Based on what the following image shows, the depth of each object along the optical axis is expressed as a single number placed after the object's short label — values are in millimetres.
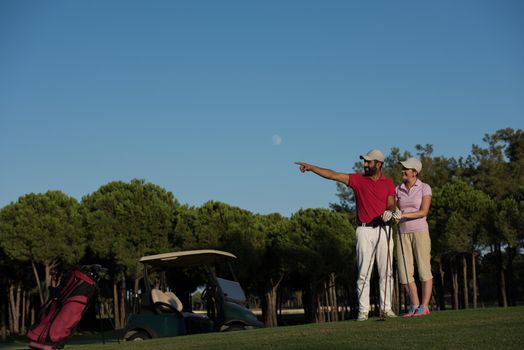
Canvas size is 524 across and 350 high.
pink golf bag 9992
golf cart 13609
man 10016
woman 10438
